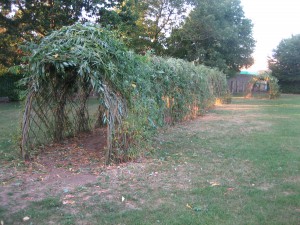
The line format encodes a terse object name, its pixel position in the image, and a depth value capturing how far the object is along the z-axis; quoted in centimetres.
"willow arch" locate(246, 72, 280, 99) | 2869
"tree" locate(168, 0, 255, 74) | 3114
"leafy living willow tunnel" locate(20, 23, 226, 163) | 630
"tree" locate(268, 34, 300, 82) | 4025
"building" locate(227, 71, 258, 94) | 4053
